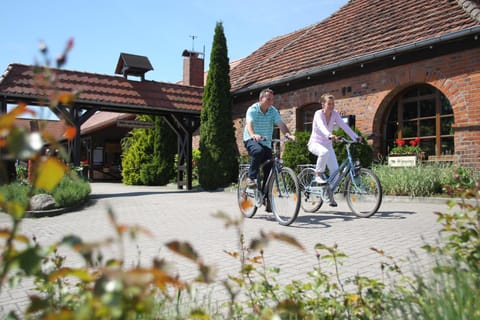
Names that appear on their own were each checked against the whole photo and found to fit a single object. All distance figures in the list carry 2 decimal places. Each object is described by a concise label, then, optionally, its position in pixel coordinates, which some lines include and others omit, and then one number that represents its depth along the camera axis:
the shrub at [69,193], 8.33
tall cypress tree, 14.59
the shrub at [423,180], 8.65
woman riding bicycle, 6.75
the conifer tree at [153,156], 18.62
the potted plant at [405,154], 10.05
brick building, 9.49
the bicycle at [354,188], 6.20
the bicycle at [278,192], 5.78
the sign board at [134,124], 15.69
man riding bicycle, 6.39
